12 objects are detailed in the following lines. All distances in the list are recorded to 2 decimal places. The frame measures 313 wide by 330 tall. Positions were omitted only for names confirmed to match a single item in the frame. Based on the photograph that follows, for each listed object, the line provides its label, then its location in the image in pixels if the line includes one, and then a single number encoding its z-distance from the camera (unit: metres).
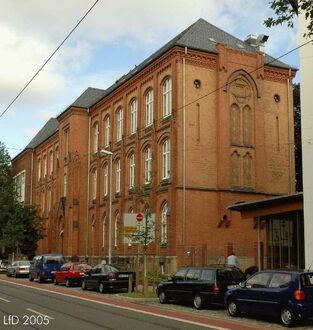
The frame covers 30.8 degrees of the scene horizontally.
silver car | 41.56
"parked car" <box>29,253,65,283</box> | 35.59
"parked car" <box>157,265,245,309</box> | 18.77
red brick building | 36.62
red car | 31.12
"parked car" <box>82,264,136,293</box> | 26.25
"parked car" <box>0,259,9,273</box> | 50.69
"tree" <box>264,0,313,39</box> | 11.65
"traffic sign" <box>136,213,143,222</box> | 24.86
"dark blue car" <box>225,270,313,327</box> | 14.67
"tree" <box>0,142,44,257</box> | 53.56
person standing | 27.75
